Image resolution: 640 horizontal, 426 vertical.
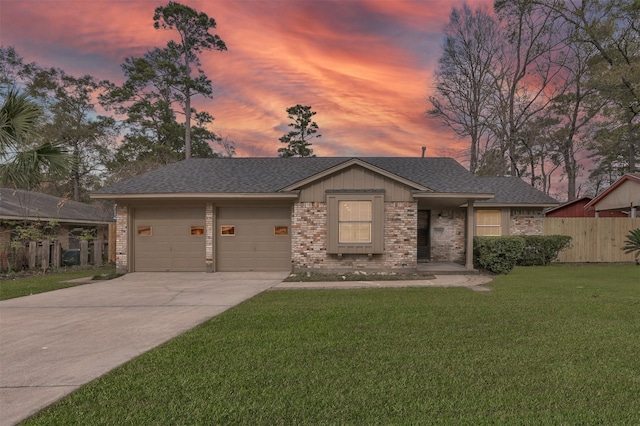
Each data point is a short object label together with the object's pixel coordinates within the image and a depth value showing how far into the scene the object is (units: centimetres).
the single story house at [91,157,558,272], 1155
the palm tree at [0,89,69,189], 920
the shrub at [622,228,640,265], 1126
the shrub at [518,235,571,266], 1394
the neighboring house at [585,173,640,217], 1698
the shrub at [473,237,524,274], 1140
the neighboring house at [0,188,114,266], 1410
